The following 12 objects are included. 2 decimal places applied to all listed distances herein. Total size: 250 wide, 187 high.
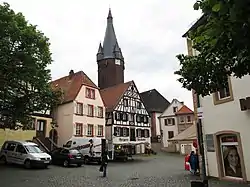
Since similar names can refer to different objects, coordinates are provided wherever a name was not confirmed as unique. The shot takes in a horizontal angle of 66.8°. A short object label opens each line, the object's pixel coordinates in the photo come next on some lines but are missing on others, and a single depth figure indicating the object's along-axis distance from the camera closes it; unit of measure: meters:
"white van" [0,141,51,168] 14.23
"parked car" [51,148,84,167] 15.90
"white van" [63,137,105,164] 18.43
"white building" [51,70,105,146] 24.48
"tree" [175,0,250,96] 2.71
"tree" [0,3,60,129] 11.78
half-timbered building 28.13
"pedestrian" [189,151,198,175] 11.37
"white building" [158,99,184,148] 36.73
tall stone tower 41.96
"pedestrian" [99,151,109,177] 11.81
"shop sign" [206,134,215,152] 10.41
